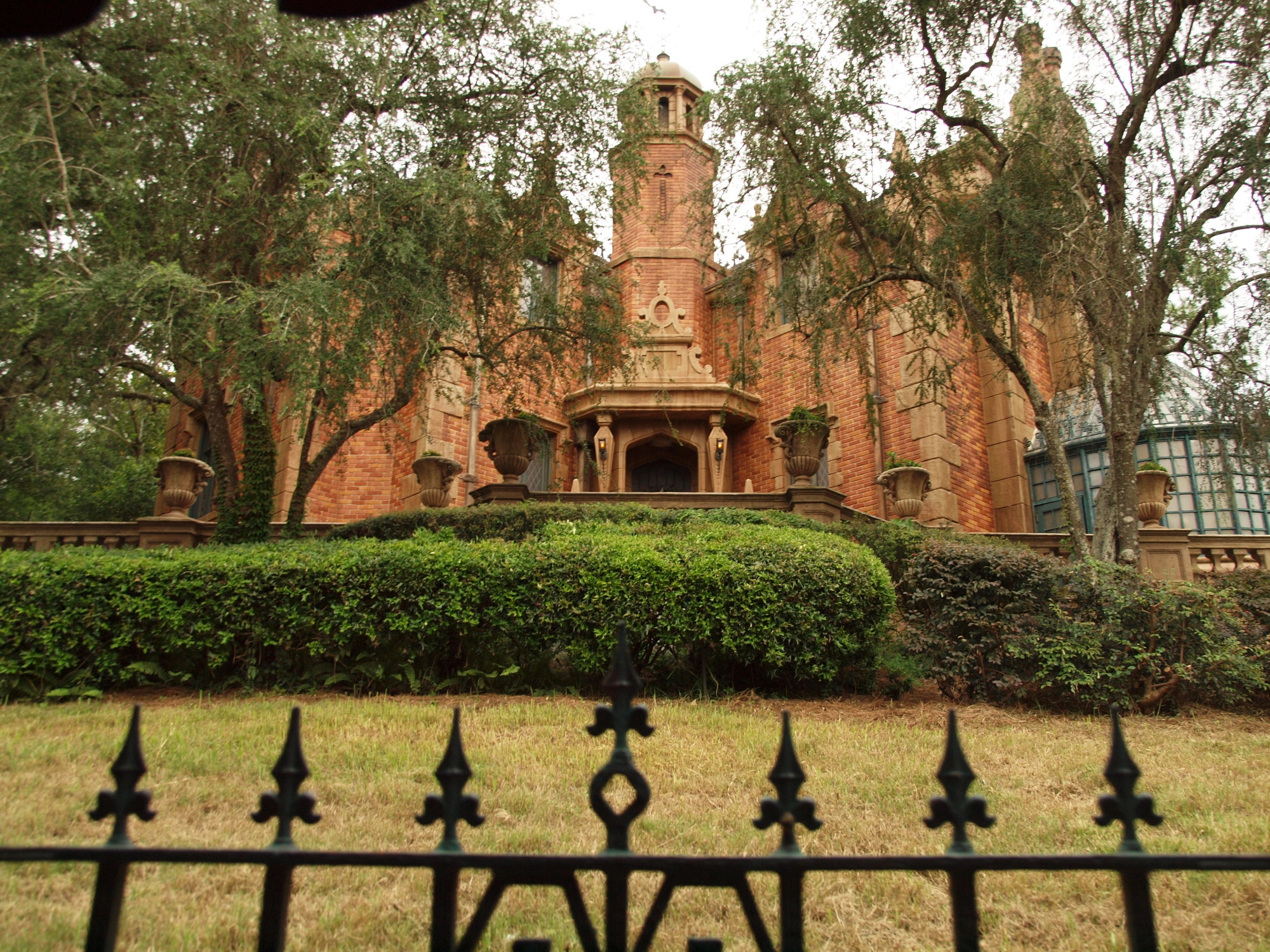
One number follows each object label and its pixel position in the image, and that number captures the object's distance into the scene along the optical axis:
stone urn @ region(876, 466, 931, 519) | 15.22
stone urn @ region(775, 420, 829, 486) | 13.51
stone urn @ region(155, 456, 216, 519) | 13.25
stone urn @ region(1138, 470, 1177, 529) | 13.84
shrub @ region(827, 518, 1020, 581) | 12.26
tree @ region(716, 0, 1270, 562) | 10.78
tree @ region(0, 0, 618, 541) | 9.75
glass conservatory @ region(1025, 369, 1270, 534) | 14.98
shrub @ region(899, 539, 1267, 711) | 7.73
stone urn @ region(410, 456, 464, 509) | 15.29
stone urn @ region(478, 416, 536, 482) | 13.67
